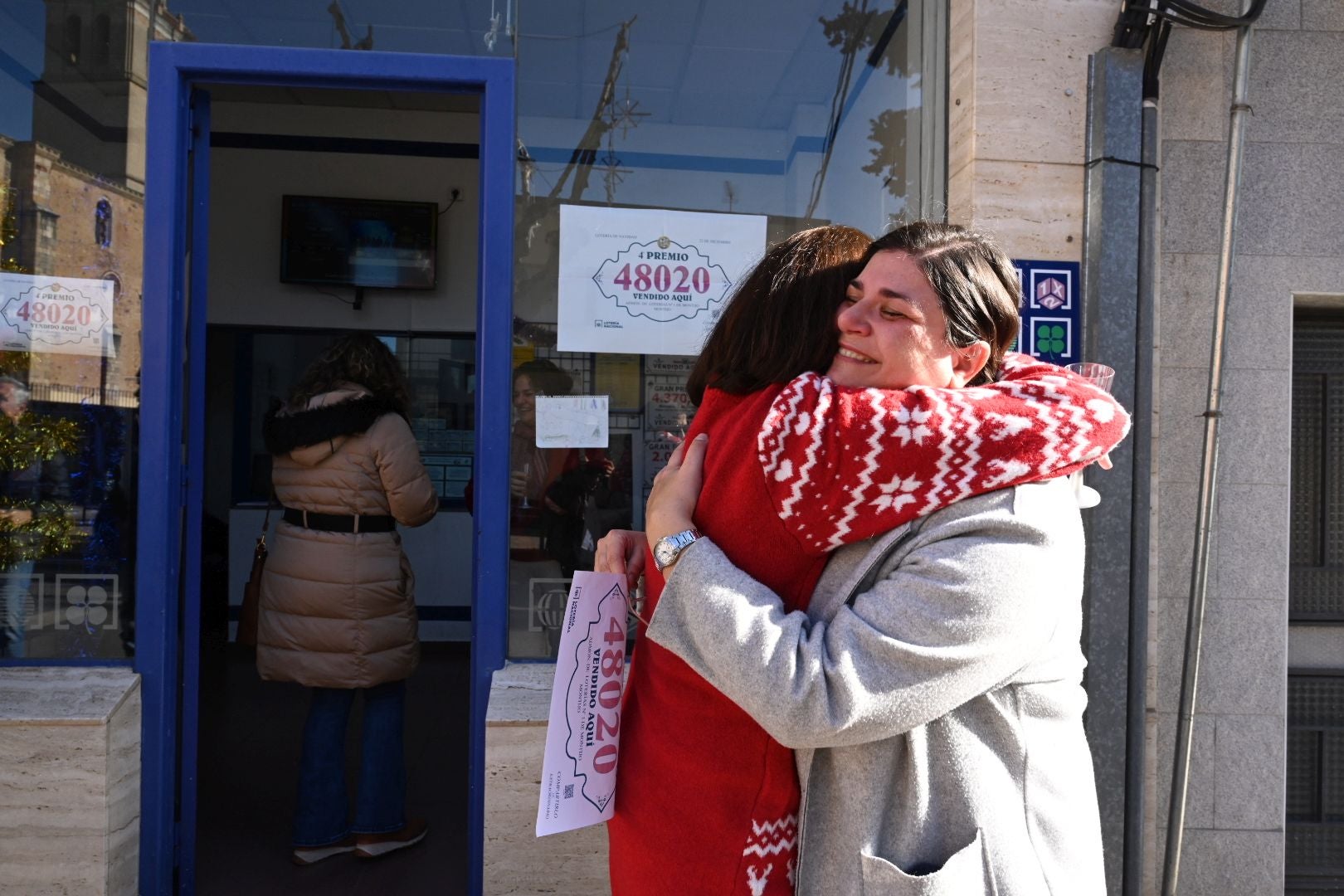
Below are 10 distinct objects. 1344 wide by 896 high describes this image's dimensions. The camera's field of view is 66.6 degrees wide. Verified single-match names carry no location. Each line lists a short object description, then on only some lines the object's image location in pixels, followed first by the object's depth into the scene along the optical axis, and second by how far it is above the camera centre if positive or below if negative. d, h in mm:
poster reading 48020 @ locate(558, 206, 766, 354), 3285 +578
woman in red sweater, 1242 -1
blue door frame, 3121 +144
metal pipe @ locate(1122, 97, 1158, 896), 3117 -201
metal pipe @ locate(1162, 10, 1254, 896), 2850 -178
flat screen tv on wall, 7398 +1494
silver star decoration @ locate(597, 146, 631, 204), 3318 +912
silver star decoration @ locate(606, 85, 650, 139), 3332 +1104
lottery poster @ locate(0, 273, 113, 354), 3160 +395
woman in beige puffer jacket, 3701 -517
